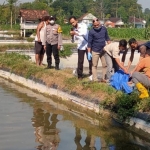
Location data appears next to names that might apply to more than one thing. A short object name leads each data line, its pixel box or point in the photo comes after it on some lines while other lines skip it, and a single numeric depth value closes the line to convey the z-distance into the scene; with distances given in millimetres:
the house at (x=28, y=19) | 50875
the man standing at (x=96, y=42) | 8875
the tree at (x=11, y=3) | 59553
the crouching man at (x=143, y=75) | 6793
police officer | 10555
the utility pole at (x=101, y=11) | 99850
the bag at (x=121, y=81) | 7261
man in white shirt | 9422
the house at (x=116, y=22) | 86900
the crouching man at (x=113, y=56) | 8188
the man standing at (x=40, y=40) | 11477
